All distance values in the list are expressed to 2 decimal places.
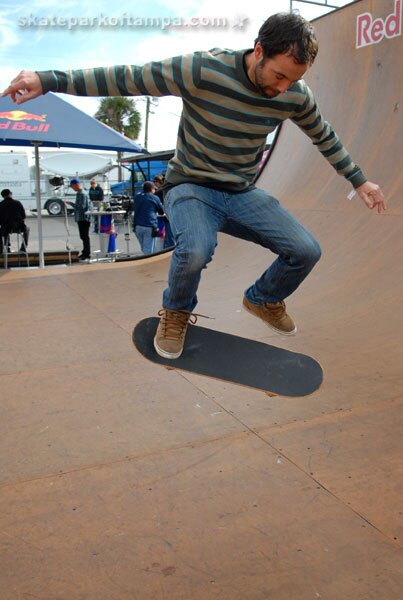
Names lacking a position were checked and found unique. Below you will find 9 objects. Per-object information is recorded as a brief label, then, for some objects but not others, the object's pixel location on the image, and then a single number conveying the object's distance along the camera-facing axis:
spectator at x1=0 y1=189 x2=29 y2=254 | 11.46
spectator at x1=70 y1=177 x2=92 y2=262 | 12.76
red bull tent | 8.13
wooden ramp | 2.00
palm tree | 54.62
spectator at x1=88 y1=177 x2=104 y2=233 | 16.75
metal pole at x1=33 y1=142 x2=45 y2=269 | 9.37
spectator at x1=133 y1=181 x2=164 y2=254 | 10.94
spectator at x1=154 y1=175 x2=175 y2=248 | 11.77
